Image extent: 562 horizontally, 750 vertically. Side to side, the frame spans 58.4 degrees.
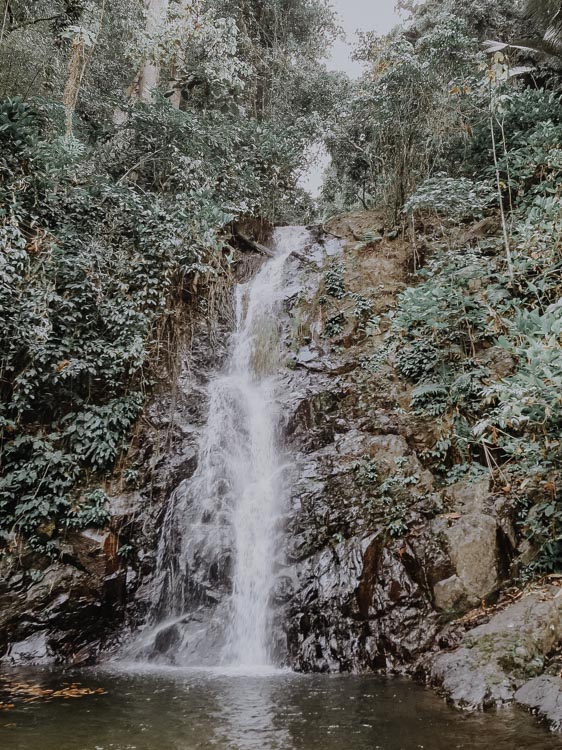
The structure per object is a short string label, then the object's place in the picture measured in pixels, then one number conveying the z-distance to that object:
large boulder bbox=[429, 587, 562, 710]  4.64
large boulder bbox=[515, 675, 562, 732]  3.96
